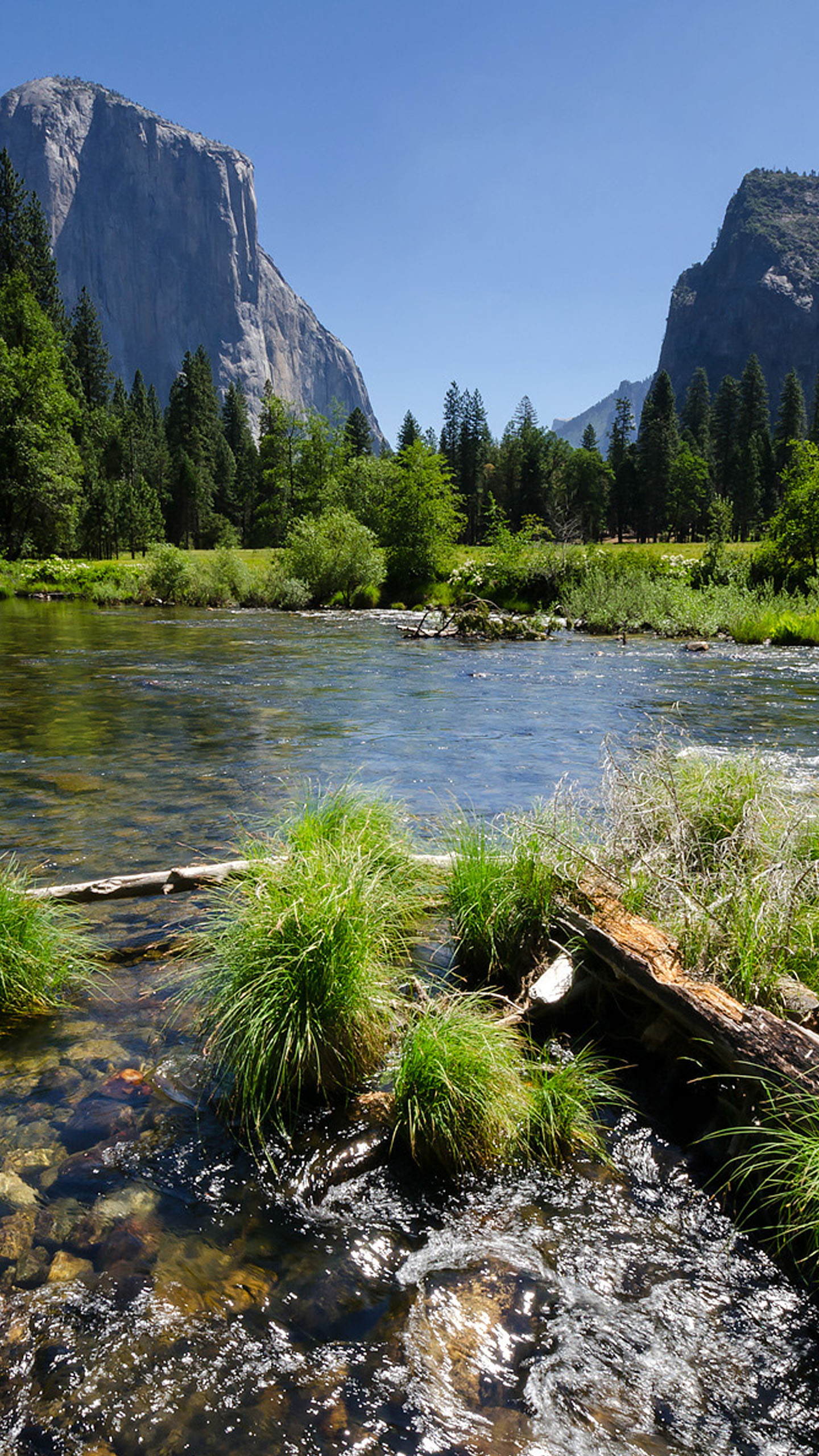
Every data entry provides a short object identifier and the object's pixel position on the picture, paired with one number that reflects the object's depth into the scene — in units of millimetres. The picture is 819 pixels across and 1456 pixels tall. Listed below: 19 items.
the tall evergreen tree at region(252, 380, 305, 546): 68000
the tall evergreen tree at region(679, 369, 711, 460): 103250
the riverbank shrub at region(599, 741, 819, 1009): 3818
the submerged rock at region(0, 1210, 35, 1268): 2799
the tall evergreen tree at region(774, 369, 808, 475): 91688
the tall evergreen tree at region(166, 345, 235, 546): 82562
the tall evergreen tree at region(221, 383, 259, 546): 91375
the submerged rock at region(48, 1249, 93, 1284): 2723
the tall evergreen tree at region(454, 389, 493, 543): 96438
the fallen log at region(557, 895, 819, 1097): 3066
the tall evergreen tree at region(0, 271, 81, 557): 45812
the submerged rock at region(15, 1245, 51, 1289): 2691
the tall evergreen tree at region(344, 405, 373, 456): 90250
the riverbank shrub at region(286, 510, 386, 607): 42438
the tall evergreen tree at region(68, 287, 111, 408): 81750
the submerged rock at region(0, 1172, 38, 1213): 3020
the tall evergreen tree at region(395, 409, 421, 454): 101312
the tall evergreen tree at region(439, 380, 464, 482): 108438
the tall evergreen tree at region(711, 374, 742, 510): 94875
